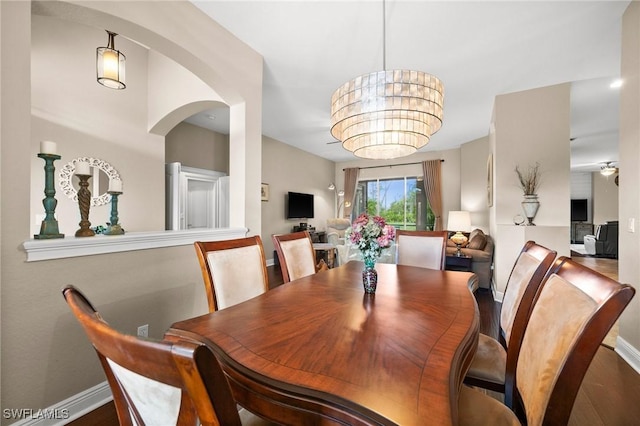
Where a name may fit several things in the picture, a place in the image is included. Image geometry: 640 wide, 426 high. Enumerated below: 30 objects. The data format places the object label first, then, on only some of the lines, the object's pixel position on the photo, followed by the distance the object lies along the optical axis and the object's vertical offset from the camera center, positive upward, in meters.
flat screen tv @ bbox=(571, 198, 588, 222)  9.39 +0.07
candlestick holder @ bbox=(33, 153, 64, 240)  1.55 +0.04
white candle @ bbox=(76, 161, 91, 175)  1.72 +0.27
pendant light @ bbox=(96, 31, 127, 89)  2.46 +1.36
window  7.39 +0.29
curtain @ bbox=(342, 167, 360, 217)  8.19 +0.73
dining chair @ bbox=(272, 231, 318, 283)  2.05 -0.36
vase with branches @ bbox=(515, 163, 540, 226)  3.51 +0.33
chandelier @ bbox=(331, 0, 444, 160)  1.73 +0.70
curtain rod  7.30 +1.35
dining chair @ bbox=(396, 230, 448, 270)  2.41 -0.35
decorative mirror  2.90 +0.37
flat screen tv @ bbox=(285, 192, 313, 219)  6.59 +0.14
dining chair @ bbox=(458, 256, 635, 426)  0.66 -0.38
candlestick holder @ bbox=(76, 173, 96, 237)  1.74 +0.04
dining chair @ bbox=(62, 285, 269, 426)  0.38 -0.27
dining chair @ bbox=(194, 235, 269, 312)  1.53 -0.37
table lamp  5.00 -0.20
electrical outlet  1.89 -0.85
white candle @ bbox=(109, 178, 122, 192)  2.02 +0.19
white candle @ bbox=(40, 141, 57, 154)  1.58 +0.38
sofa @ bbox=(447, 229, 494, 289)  4.08 -0.68
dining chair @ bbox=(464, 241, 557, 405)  1.20 -0.54
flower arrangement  1.54 -0.15
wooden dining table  0.66 -0.47
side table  4.09 -0.79
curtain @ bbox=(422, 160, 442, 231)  6.96 +0.67
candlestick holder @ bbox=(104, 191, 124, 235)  1.95 -0.07
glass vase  1.50 -0.39
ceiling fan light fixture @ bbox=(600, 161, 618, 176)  7.65 +1.24
